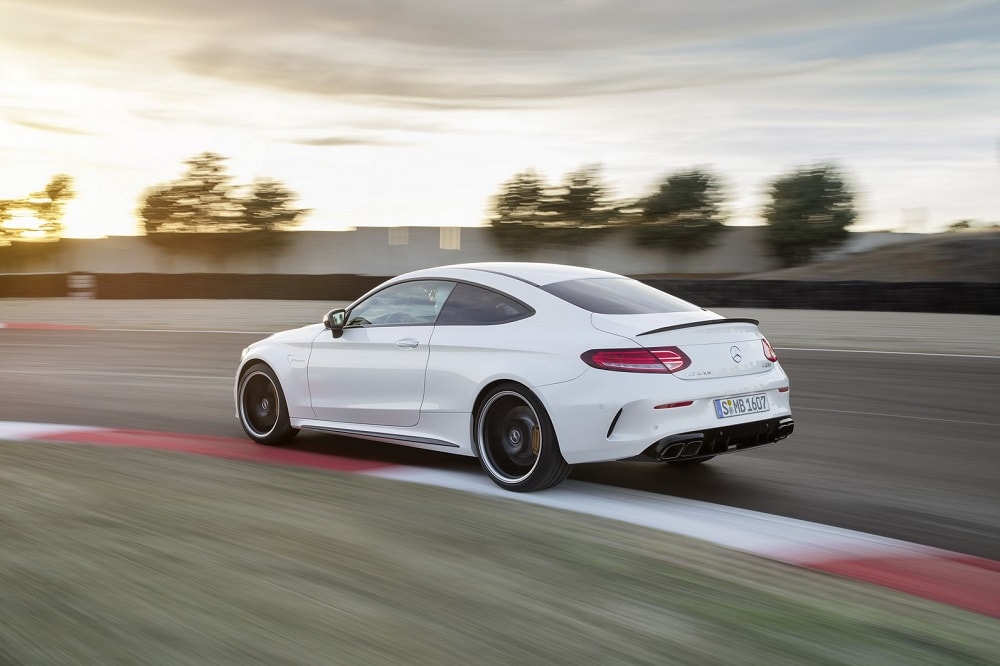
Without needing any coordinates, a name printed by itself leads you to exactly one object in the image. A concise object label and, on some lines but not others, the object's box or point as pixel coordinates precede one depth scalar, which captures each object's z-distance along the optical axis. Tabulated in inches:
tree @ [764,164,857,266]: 1908.2
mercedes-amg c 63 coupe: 219.1
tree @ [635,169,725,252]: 1988.2
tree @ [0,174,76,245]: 2418.8
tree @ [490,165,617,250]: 2050.9
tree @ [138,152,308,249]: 2239.2
